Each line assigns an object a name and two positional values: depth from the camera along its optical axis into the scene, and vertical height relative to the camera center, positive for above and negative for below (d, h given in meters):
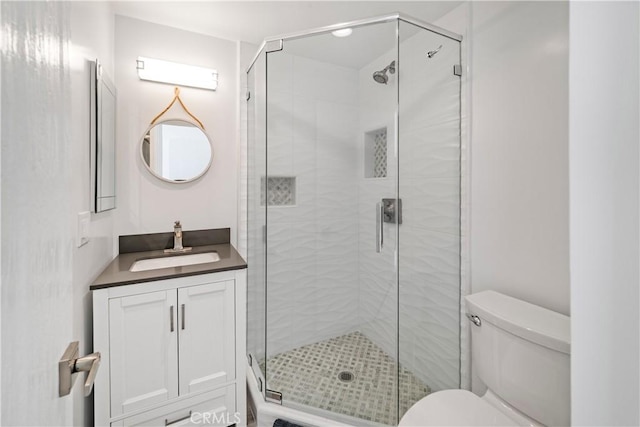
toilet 1.02 -0.64
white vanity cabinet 1.28 -0.68
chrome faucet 1.87 -0.18
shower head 1.72 +0.87
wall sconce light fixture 1.81 +0.93
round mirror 1.87 +0.42
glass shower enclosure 1.67 -0.04
